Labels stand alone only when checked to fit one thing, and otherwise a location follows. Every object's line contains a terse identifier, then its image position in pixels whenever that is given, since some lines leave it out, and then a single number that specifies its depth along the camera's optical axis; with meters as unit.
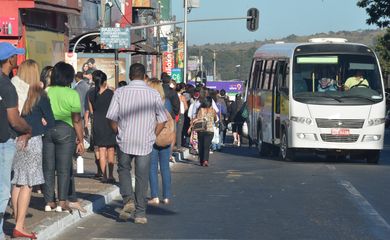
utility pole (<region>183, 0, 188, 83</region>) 48.82
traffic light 41.66
